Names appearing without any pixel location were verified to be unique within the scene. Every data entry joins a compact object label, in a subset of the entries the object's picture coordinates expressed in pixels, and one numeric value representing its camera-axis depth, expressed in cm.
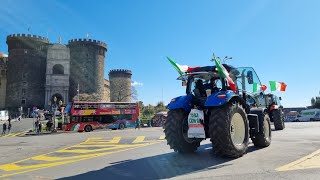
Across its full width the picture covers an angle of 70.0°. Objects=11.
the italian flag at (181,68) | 628
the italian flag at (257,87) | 744
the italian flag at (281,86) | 1397
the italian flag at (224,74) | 588
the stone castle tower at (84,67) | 5987
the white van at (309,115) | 3355
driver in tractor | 665
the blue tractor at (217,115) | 568
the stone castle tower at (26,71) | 5830
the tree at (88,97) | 5714
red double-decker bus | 2495
